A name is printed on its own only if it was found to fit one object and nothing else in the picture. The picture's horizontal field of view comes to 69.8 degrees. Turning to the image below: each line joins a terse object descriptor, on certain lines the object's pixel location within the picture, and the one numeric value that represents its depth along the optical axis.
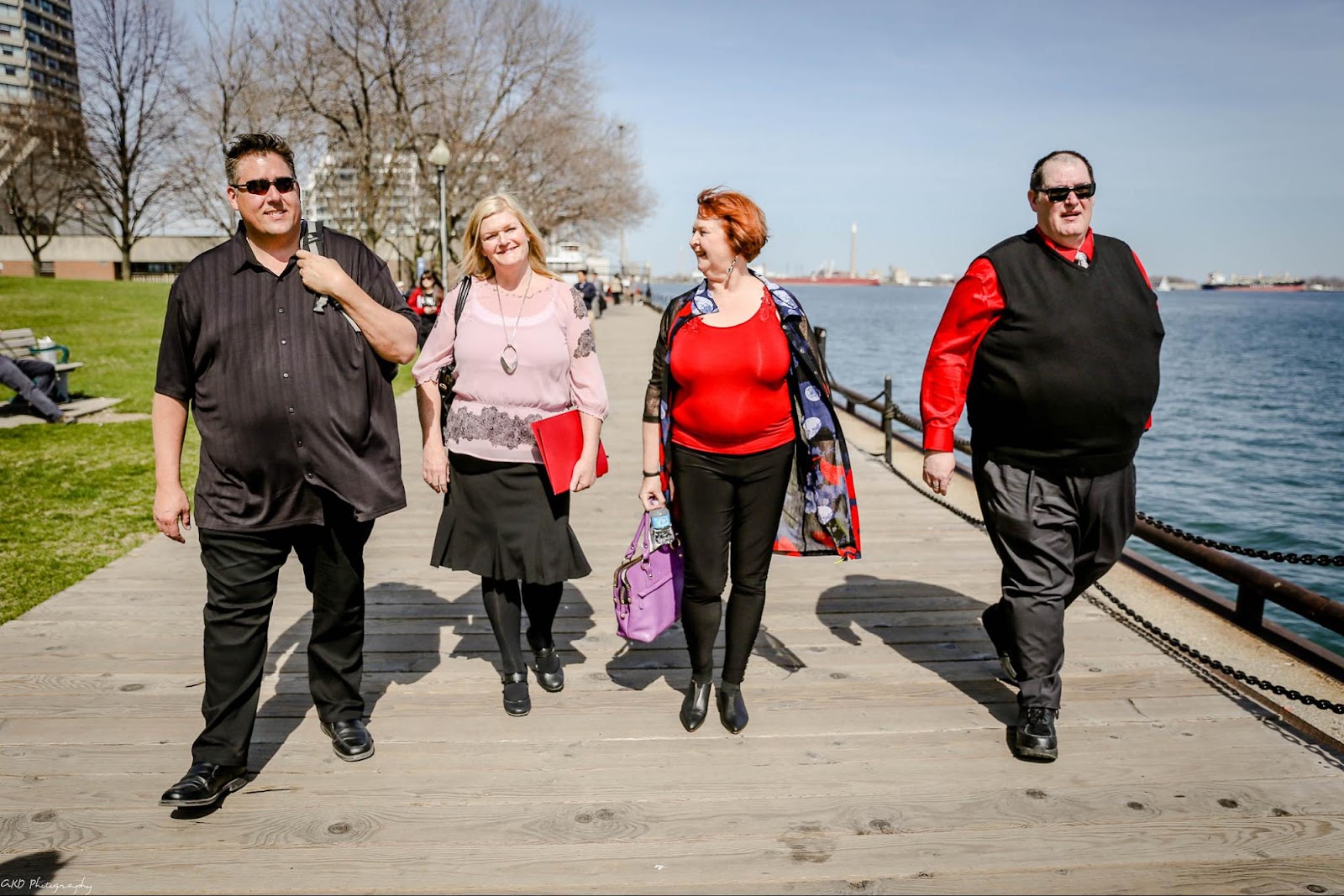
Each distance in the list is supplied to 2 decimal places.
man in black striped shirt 2.85
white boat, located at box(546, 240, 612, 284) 70.56
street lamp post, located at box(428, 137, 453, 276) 20.08
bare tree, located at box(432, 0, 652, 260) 30.66
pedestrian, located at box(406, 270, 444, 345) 17.45
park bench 11.14
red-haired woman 3.26
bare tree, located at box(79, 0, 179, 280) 40.81
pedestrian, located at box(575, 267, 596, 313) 27.00
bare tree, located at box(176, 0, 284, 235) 28.95
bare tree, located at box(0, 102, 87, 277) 45.16
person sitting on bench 10.67
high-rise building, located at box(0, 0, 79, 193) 89.69
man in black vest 3.23
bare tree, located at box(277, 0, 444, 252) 26.78
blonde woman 3.51
